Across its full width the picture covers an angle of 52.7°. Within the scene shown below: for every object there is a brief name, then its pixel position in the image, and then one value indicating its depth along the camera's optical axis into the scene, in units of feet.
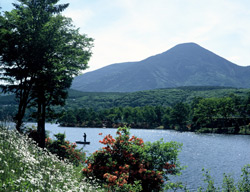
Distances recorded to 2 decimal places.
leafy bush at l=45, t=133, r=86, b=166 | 81.88
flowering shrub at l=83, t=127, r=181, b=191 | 43.70
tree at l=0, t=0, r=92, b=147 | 76.59
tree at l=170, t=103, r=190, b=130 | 433.07
